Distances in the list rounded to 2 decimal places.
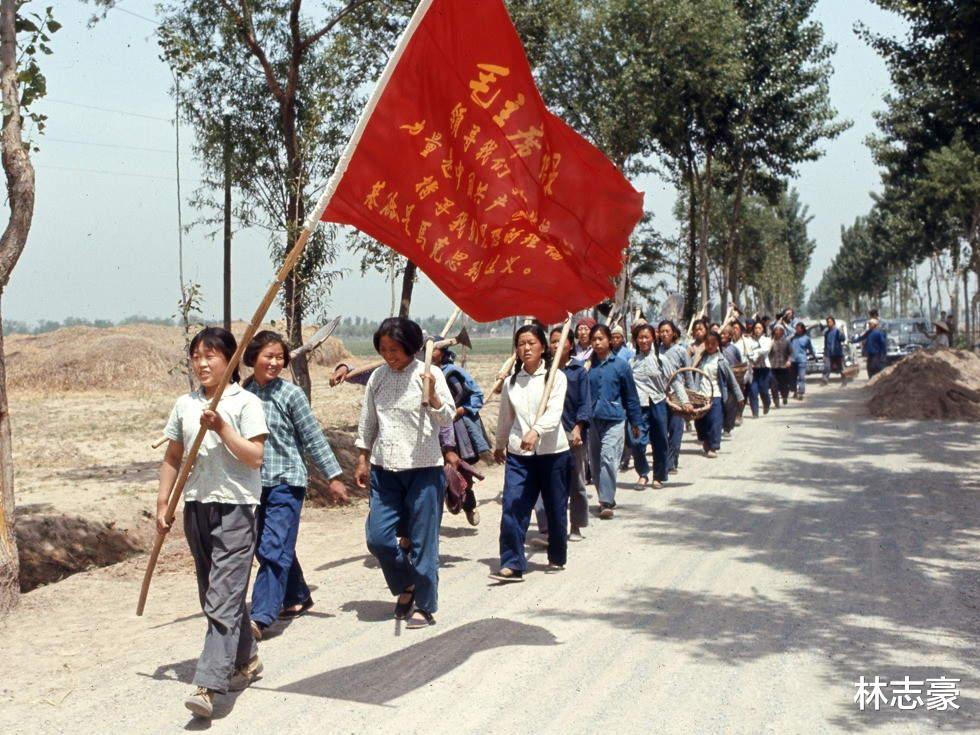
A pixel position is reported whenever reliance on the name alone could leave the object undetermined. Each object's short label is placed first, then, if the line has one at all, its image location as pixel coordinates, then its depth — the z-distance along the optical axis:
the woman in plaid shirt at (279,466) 6.25
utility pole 15.34
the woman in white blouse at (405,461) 6.47
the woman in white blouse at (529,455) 7.70
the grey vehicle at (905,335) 39.06
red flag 5.51
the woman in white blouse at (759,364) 21.00
